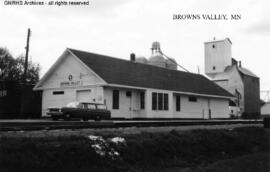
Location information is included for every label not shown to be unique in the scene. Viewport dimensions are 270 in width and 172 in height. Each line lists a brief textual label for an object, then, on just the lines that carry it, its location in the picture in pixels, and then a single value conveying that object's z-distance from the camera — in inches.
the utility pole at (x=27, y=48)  1346.2
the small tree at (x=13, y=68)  2199.8
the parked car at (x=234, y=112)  1939.0
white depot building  1109.7
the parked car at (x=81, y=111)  890.8
